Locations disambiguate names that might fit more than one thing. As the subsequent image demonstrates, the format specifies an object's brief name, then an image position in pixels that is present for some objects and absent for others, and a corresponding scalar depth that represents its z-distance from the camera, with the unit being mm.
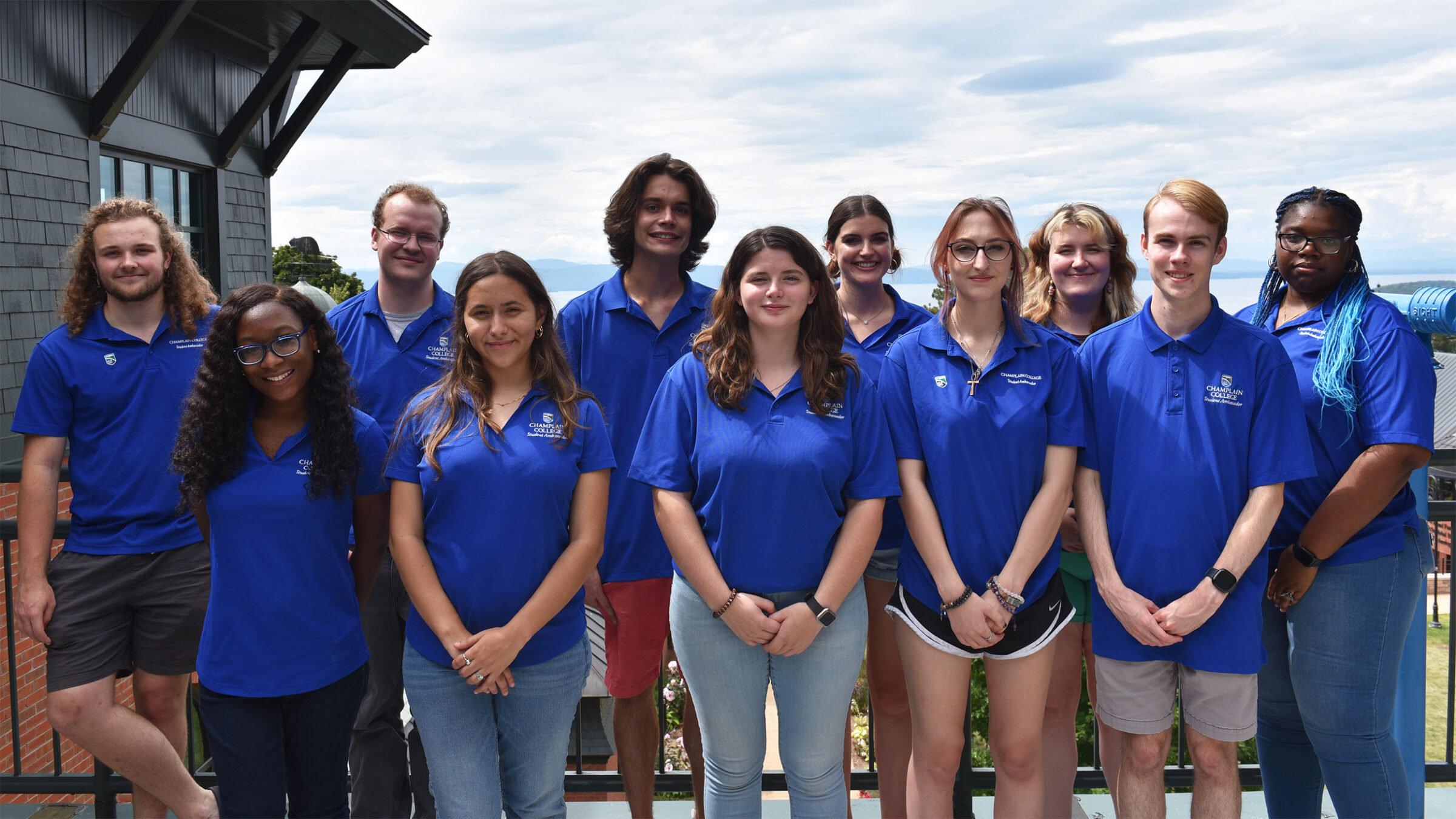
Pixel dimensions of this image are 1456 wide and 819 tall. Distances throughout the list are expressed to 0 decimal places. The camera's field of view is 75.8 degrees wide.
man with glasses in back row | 3016
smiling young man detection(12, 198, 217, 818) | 2904
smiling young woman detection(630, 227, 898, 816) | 2432
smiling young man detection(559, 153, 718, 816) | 3027
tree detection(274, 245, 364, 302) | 17625
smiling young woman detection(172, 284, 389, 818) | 2359
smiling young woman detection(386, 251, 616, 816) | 2355
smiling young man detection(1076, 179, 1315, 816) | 2490
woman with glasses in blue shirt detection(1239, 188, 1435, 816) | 2568
